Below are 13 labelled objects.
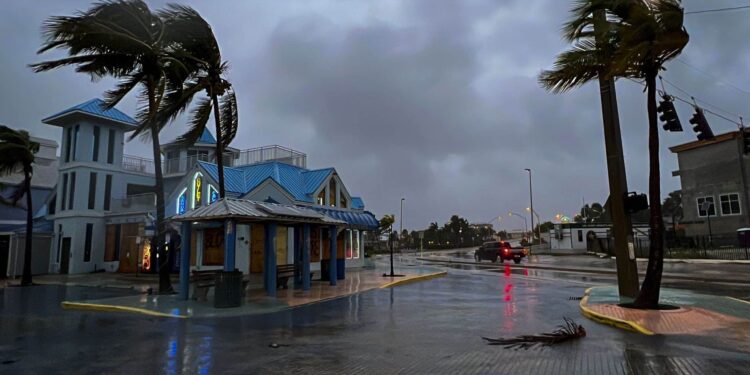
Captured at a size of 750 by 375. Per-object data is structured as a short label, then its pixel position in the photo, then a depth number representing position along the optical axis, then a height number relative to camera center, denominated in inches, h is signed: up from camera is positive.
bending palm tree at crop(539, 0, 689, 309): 402.9 +175.4
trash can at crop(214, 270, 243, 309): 517.3 -43.3
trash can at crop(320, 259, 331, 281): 830.5 -37.3
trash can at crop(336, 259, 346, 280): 872.4 -36.8
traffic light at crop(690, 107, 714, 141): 567.8 +144.1
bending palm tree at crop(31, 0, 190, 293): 569.0 +262.0
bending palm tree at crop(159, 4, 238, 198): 629.0 +241.3
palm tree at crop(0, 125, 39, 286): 878.6 +184.0
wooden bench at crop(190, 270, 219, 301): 577.9 -39.7
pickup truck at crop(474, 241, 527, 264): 1560.0 -15.0
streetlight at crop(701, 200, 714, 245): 1662.2 +136.0
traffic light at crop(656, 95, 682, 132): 482.0 +132.3
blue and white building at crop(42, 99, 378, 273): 1038.4 +148.6
